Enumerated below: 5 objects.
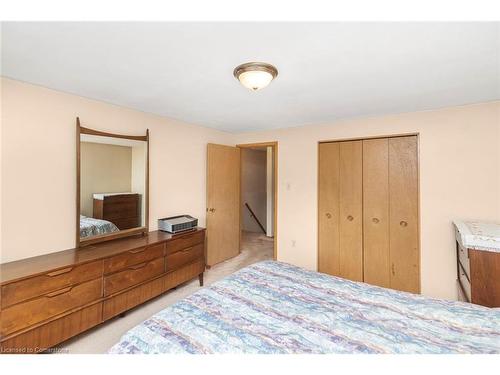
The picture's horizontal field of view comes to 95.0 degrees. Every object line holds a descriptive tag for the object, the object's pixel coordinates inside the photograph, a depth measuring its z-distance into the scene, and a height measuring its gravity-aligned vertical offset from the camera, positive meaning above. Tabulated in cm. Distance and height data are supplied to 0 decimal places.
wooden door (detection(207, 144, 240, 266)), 362 -21
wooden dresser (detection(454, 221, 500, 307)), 170 -57
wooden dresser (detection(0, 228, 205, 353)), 151 -78
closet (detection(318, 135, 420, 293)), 272 -27
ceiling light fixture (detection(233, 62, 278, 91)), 158 +82
